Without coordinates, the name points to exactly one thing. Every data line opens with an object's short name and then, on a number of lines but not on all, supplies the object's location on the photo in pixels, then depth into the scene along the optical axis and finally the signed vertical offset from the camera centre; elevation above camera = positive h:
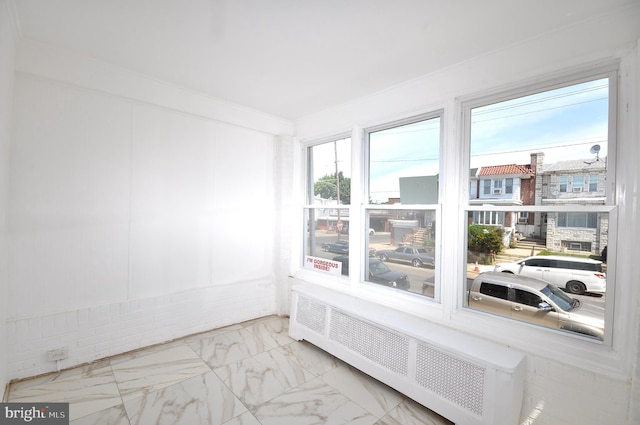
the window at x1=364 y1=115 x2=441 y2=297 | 2.85 +0.11
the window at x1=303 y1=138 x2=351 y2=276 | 3.73 +0.03
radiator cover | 1.94 -1.19
